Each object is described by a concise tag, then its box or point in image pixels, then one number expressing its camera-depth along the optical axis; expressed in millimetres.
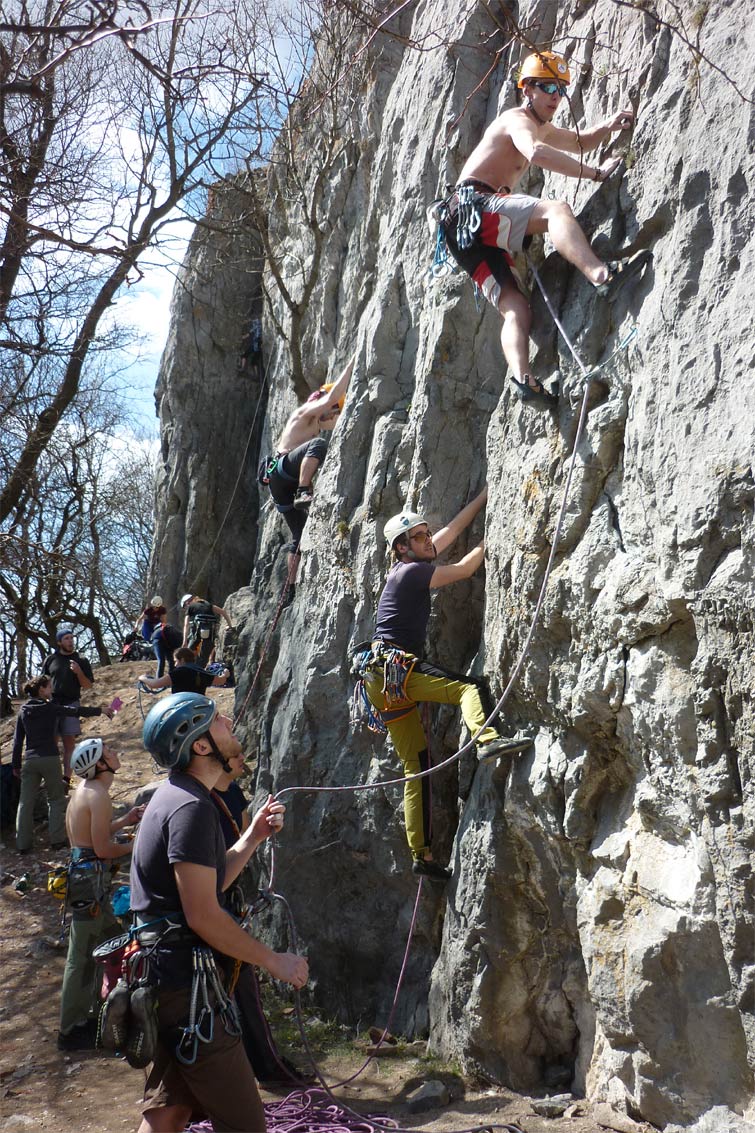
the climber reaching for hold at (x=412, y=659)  6113
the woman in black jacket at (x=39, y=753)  9305
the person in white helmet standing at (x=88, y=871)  6082
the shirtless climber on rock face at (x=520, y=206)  5352
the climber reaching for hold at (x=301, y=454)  9258
